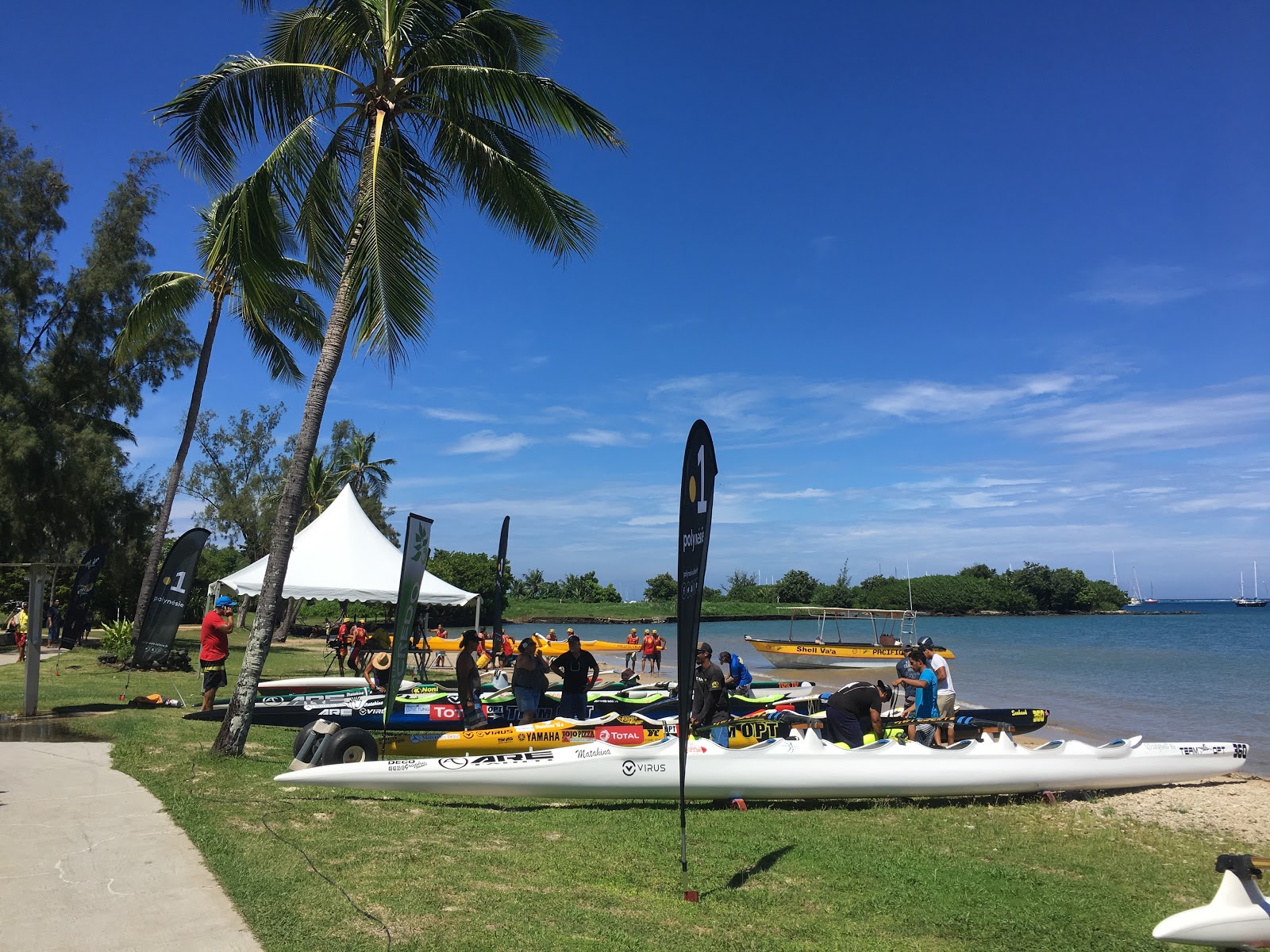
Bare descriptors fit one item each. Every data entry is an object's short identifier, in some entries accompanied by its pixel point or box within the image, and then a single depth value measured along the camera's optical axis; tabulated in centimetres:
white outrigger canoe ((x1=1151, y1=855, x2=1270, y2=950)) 339
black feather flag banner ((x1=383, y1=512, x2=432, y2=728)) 819
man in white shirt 1070
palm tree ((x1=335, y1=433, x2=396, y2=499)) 4231
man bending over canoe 878
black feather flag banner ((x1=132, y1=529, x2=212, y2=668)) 1236
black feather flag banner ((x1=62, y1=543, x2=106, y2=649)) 1762
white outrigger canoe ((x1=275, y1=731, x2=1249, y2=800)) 733
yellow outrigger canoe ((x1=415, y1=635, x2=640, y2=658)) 2453
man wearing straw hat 1323
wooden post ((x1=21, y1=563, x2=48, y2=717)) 945
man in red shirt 1116
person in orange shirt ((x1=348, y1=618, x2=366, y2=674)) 1809
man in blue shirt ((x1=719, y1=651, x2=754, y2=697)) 1140
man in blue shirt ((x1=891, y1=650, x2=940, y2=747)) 1044
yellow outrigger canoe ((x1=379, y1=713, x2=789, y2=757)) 845
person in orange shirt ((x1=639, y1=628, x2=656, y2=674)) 2600
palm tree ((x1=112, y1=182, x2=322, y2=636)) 873
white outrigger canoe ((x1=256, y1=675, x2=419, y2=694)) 1402
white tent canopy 1603
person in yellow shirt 2103
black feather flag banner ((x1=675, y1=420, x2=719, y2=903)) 504
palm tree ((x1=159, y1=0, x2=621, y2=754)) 873
